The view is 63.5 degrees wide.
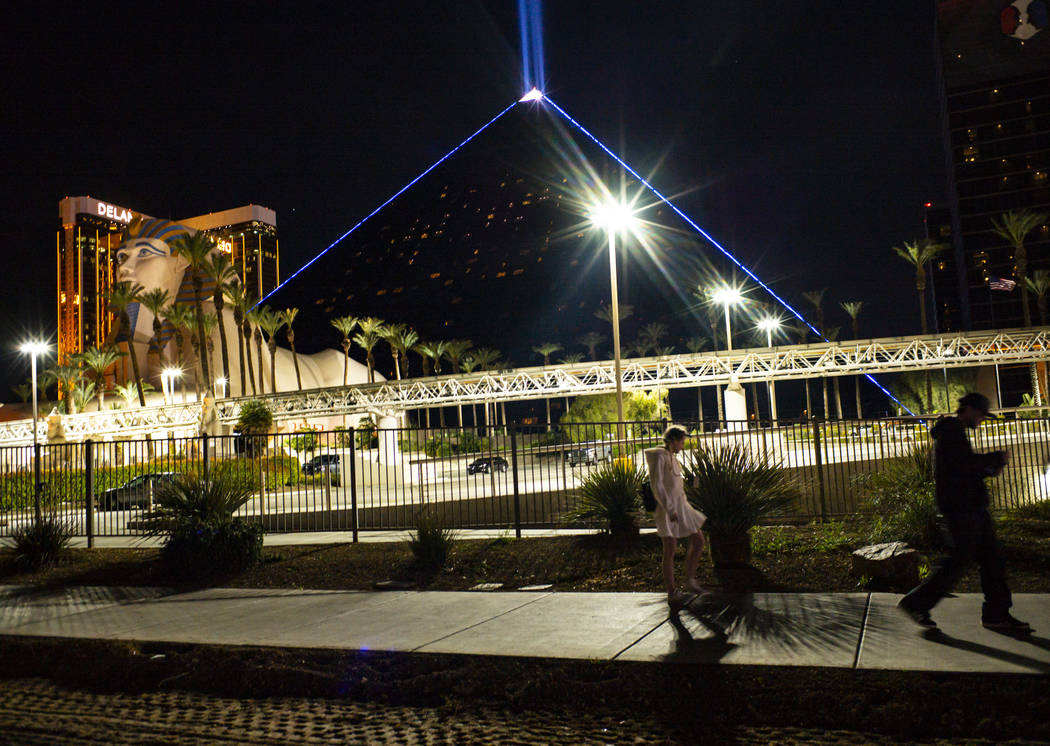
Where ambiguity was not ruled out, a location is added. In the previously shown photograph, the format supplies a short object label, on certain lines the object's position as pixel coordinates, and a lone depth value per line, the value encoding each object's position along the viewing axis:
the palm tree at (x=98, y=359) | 86.06
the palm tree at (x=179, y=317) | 82.69
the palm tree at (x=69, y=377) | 83.09
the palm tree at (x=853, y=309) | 103.00
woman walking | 7.48
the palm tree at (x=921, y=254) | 80.38
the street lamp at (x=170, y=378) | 82.34
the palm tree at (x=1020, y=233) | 72.06
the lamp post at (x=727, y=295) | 48.19
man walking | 5.93
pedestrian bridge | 54.94
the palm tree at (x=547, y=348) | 113.80
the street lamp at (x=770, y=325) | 51.28
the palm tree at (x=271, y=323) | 92.64
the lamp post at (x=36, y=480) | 13.62
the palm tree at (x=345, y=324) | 98.25
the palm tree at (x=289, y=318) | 95.49
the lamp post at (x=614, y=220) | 20.31
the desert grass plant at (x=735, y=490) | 8.80
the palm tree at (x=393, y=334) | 97.06
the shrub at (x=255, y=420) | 45.03
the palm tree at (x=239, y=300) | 82.25
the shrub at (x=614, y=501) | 10.71
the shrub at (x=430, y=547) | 10.18
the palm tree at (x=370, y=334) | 95.19
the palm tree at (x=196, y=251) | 72.44
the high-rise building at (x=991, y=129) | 117.50
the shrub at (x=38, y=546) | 12.24
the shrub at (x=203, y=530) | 10.84
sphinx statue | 109.44
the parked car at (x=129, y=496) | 13.45
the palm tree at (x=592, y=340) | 133.18
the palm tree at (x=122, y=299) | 77.69
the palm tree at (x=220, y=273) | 78.56
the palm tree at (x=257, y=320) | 91.62
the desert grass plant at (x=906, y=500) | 8.86
